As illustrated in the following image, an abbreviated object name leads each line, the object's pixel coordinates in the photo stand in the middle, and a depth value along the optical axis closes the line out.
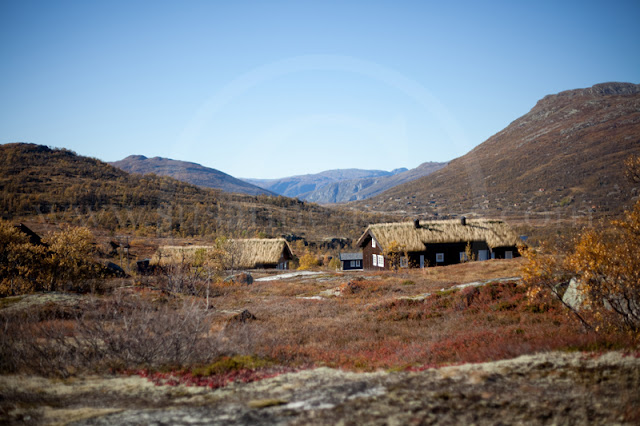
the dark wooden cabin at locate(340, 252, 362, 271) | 76.69
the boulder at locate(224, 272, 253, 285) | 39.66
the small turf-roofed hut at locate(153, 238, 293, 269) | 53.47
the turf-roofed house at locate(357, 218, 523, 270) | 51.09
